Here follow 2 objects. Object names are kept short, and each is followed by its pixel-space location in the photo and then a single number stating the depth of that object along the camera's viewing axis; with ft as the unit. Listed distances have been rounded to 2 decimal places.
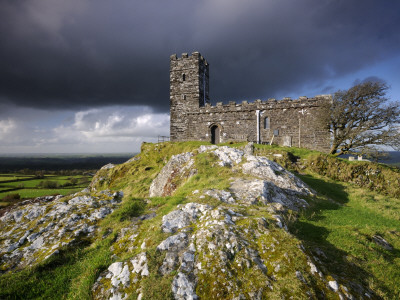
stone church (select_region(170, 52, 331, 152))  84.74
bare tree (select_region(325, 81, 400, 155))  63.31
